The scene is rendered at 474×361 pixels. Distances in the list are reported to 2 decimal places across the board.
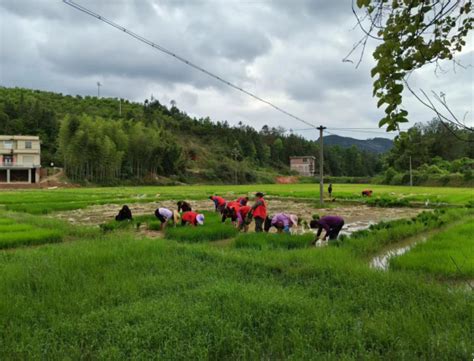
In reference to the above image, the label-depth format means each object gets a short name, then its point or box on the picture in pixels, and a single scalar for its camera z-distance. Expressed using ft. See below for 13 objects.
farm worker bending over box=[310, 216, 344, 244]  26.63
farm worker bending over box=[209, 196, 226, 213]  42.53
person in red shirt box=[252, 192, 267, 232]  30.94
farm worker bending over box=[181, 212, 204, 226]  33.58
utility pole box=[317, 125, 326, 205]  56.69
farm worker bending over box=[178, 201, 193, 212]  37.35
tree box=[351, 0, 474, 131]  6.80
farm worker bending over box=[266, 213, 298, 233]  30.30
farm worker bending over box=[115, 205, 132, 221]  37.65
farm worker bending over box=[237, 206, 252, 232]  32.86
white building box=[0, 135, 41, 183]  155.45
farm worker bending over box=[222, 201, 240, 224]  35.91
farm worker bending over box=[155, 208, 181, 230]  34.01
